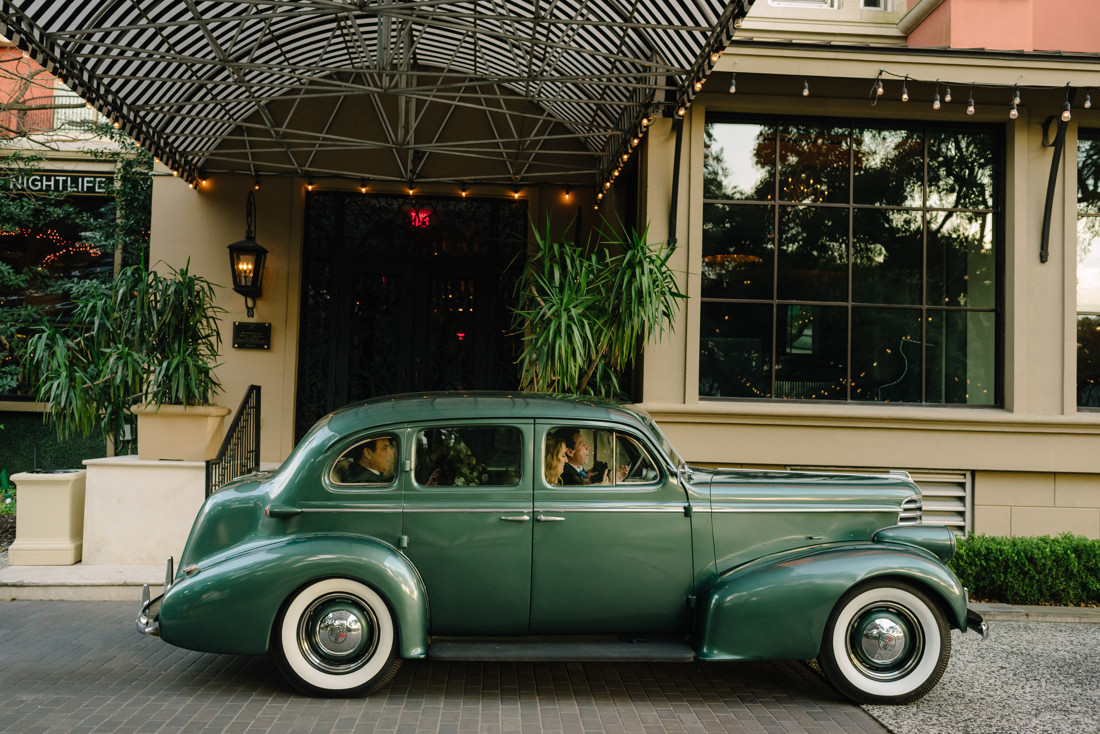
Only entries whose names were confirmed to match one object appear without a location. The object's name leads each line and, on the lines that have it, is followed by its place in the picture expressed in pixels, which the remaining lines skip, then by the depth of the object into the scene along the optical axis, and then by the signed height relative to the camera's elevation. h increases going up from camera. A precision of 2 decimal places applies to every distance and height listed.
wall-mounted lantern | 9.19 +1.39
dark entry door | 9.82 +1.14
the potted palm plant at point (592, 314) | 7.01 +0.72
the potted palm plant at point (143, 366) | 7.39 +0.15
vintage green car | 4.50 -0.96
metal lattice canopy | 6.11 +2.90
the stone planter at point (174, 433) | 7.38 -0.45
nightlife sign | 11.63 +2.88
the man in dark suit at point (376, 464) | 4.79 -0.44
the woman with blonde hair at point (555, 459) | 4.83 -0.39
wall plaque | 9.50 +0.59
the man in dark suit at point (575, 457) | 4.85 -0.38
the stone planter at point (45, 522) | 7.14 -1.26
